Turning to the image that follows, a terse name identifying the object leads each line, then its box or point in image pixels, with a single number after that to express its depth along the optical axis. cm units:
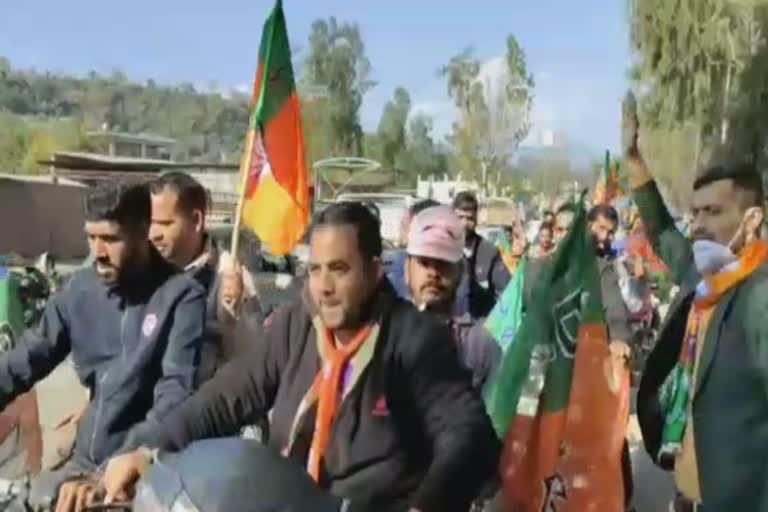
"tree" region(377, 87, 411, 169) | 9150
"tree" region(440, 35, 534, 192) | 6806
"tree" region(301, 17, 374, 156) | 8375
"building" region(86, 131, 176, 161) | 7875
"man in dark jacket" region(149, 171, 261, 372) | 517
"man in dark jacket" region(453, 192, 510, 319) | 725
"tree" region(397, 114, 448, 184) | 9444
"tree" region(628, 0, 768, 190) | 3819
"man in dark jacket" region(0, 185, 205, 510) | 390
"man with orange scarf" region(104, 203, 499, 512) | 312
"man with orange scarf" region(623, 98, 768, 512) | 352
